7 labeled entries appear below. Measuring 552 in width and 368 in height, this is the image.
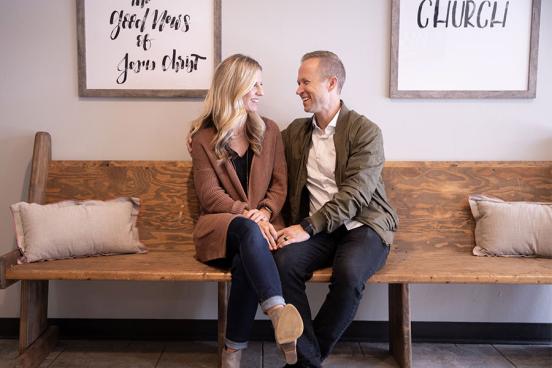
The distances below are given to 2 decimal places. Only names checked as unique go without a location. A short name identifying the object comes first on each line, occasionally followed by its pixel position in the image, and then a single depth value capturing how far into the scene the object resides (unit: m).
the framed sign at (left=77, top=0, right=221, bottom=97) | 2.58
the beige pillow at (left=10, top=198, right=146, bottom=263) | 2.27
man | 2.05
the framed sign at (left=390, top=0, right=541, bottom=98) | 2.57
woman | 2.10
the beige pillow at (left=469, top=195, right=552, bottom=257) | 2.34
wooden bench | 2.53
